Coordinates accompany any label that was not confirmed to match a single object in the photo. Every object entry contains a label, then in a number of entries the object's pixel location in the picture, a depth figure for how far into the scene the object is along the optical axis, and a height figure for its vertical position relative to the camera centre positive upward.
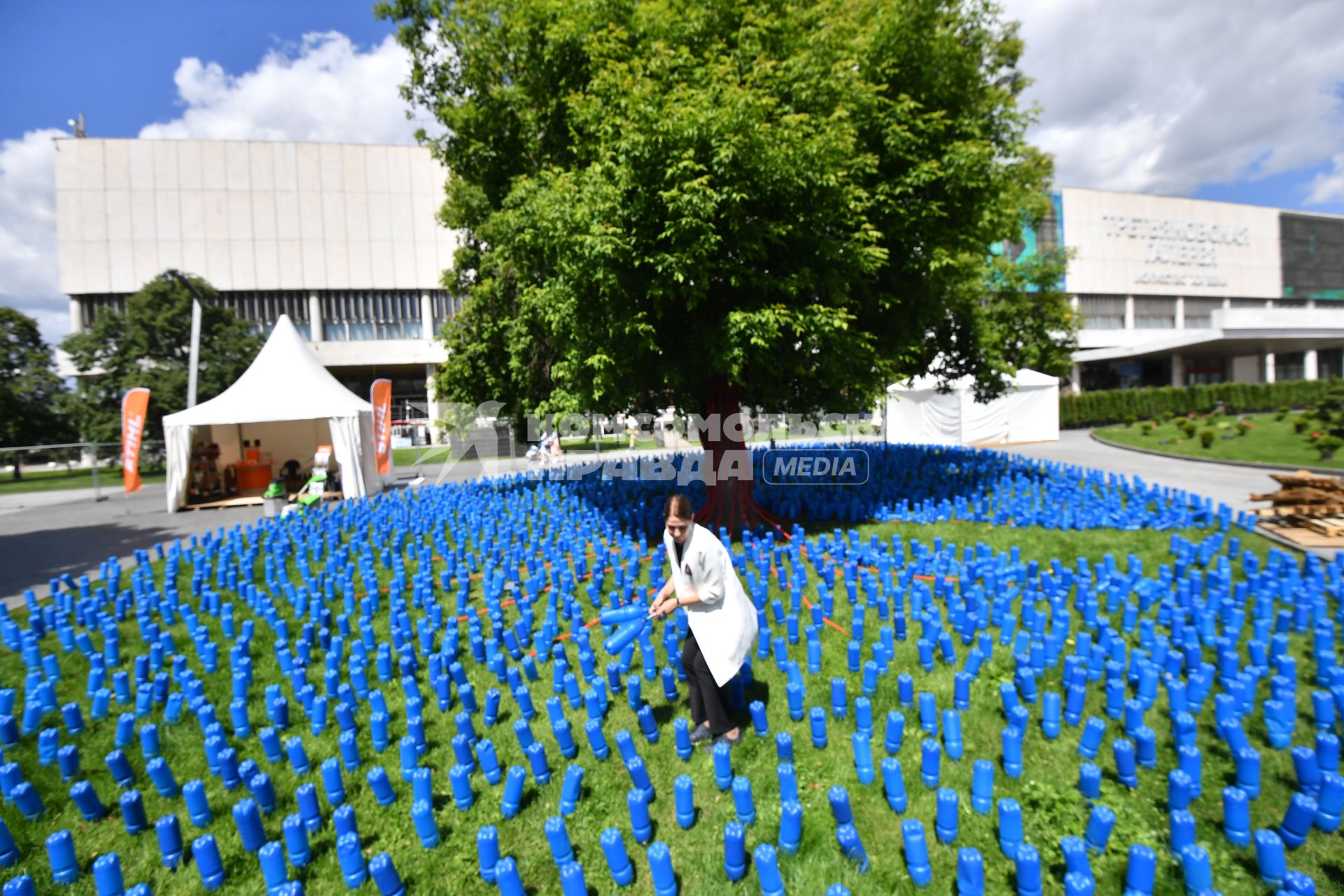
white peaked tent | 14.02 +0.83
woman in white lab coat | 3.68 -1.06
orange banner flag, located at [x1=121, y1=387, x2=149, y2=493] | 14.45 +0.48
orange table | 17.05 -0.80
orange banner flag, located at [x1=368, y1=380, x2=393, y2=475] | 16.80 +0.63
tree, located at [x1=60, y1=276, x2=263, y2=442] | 27.62 +4.50
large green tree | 7.04 +3.14
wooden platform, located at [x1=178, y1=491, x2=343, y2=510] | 15.27 -1.39
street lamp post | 16.62 +2.75
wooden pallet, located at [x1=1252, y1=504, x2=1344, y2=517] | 7.87 -1.17
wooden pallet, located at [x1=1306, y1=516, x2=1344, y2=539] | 7.55 -1.32
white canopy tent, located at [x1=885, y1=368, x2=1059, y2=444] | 24.73 +0.47
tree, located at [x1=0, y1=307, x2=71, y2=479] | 28.83 +2.90
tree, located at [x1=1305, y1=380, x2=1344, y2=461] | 14.68 -0.13
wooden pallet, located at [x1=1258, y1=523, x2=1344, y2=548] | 7.38 -1.43
